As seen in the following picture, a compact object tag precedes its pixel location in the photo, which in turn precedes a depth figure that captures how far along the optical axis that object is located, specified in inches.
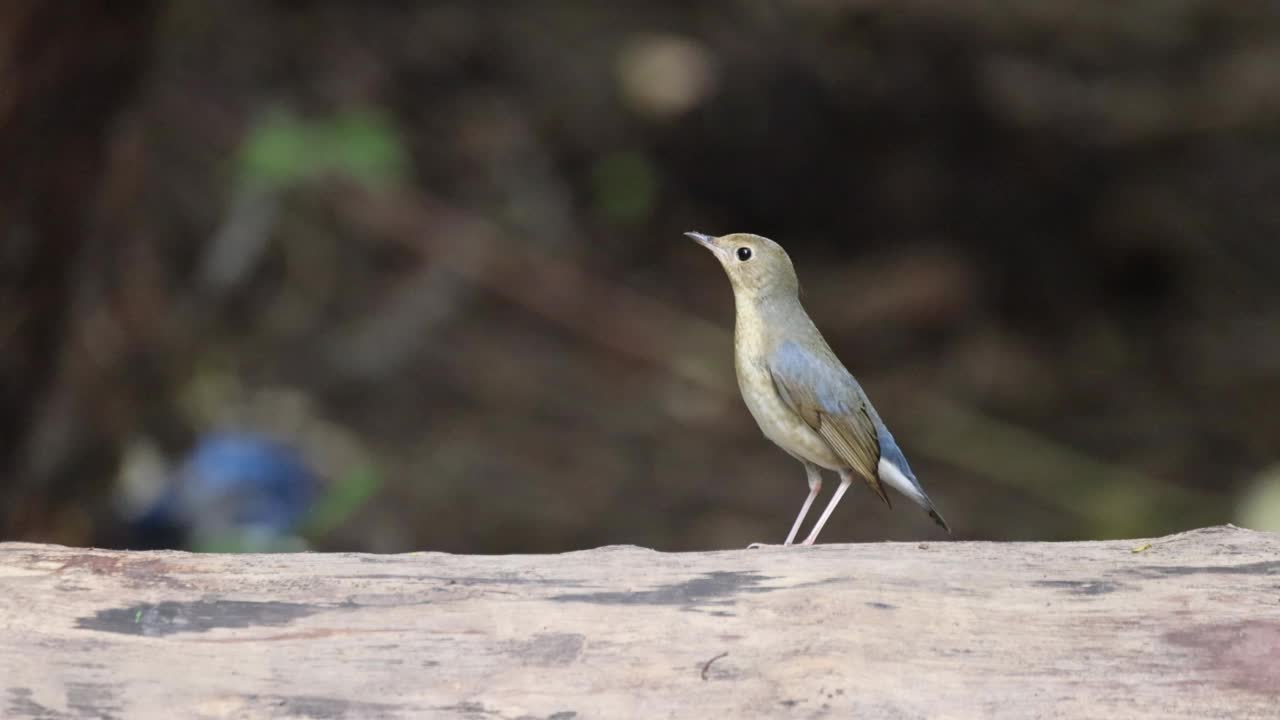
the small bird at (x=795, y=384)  338.7
